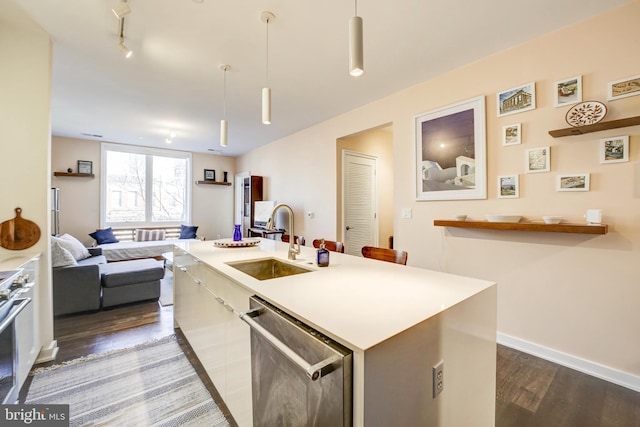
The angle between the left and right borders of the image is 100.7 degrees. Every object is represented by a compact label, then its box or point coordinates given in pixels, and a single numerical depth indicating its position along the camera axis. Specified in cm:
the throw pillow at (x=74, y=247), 342
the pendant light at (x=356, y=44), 132
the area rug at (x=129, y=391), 159
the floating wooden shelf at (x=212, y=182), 696
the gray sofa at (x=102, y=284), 294
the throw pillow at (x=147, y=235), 605
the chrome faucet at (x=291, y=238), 190
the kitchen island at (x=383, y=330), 75
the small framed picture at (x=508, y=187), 234
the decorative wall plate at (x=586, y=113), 191
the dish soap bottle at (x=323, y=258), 170
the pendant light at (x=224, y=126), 259
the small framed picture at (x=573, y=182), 199
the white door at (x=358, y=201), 432
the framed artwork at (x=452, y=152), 256
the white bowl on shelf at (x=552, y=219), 205
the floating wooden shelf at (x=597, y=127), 175
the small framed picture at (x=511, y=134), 232
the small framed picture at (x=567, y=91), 202
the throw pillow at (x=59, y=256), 290
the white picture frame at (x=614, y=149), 184
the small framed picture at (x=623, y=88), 181
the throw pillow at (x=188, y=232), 627
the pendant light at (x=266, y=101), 201
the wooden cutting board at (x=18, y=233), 200
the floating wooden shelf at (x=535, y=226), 186
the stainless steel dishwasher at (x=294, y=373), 73
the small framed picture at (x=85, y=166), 562
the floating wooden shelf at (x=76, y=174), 532
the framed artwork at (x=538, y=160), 216
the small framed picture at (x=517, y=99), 224
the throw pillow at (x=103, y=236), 550
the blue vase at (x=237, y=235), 271
